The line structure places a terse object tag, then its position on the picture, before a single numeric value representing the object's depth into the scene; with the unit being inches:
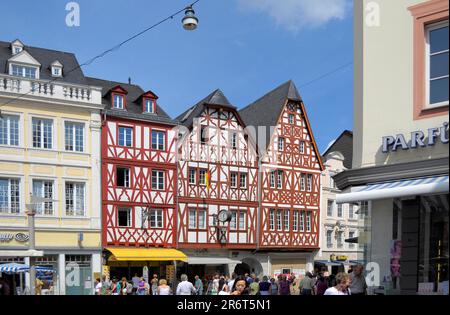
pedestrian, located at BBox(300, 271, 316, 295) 380.2
